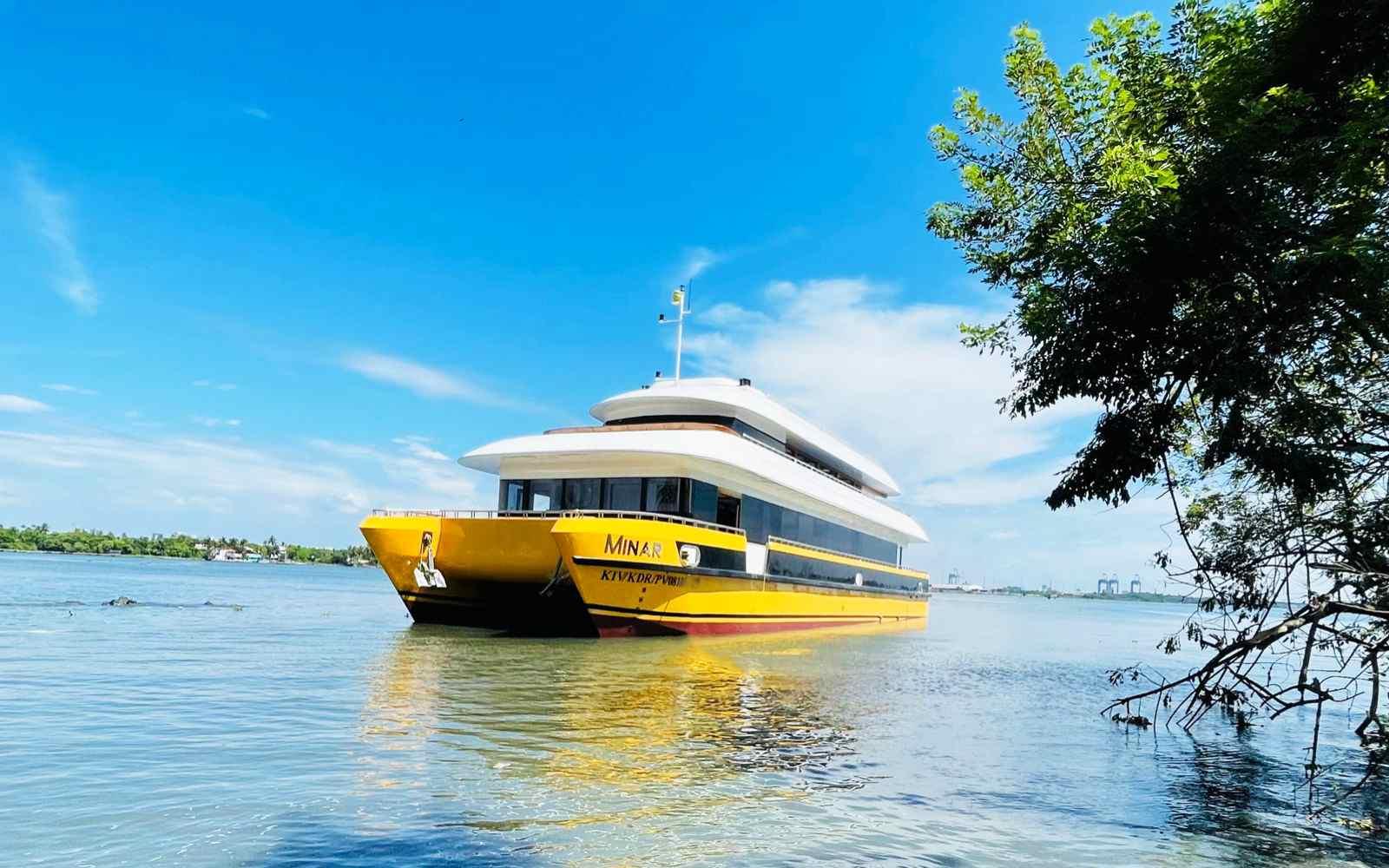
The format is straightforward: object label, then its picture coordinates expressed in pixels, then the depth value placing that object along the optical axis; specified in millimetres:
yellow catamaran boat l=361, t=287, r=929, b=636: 18531
